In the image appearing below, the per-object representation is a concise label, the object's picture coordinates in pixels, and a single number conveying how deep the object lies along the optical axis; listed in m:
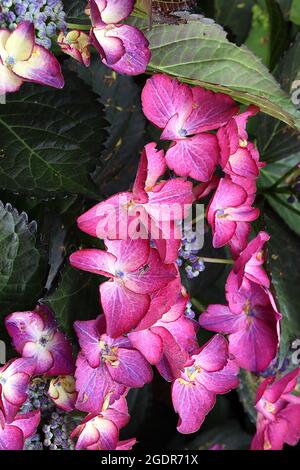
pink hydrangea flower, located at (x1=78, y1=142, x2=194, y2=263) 0.49
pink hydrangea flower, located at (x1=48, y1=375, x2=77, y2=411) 0.51
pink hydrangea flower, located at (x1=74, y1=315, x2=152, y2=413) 0.50
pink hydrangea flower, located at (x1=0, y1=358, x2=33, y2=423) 0.49
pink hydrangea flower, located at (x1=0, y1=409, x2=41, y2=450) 0.50
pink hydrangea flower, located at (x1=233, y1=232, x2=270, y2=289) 0.52
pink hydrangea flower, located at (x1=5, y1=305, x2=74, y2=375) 0.50
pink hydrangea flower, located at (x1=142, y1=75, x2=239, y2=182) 0.50
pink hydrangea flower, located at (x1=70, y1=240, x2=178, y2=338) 0.48
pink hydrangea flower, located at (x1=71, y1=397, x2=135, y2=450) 0.52
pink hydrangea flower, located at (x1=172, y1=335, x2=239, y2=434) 0.52
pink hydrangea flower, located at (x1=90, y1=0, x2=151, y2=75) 0.49
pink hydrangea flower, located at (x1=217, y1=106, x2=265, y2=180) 0.51
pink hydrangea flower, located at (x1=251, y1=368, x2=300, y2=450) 0.59
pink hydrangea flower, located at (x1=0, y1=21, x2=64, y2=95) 0.47
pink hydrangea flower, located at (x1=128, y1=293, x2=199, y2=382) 0.50
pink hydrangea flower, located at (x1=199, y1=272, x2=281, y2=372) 0.54
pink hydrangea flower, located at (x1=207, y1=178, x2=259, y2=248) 0.51
